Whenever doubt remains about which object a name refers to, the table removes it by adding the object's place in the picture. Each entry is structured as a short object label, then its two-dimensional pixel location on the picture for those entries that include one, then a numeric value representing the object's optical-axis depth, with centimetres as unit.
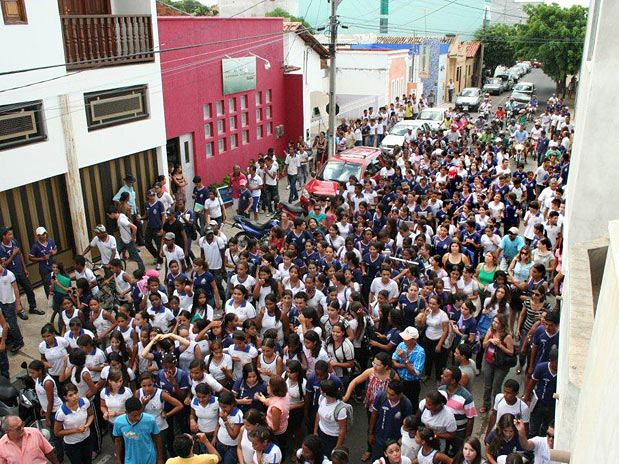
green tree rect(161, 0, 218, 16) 5958
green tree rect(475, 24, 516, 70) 5334
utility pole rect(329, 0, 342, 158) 1773
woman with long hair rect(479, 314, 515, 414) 736
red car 1553
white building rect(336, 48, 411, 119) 3209
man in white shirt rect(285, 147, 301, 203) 1755
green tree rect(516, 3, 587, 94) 3769
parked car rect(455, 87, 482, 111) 3659
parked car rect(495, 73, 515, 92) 4772
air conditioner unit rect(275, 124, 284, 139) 2112
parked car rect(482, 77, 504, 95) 4441
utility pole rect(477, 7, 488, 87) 4774
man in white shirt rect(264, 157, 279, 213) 1602
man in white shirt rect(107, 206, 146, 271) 1192
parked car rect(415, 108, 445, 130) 2683
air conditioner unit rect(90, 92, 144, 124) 1312
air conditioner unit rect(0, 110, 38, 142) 1123
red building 1603
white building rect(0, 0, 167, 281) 1134
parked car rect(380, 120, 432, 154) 2261
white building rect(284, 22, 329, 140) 2170
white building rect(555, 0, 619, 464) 326
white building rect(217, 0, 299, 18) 6525
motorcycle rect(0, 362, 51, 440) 723
